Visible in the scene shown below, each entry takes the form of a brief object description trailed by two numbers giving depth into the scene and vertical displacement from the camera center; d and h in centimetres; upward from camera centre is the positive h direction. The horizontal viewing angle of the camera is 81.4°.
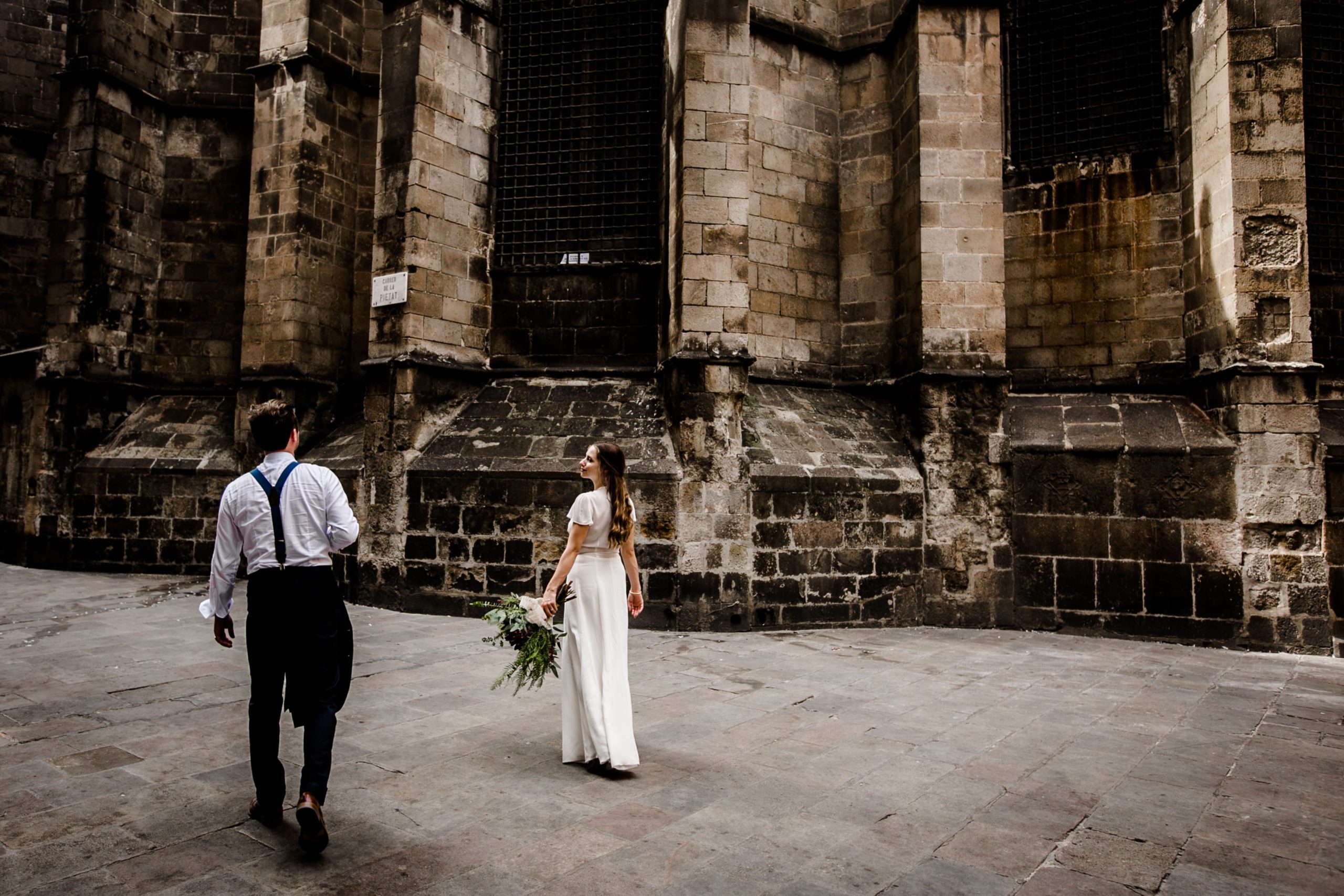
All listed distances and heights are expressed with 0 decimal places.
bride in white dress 365 -63
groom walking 289 -41
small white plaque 836 +215
